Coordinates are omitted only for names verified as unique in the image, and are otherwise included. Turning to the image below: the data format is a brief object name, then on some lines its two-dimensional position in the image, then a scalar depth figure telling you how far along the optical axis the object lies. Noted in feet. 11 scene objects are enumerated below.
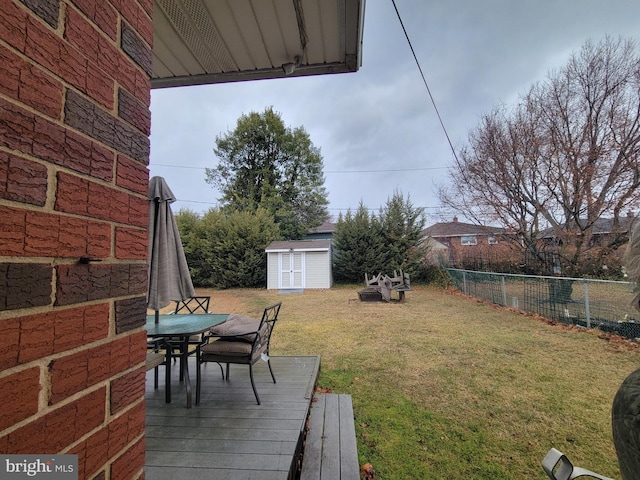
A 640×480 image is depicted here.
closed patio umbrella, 7.98
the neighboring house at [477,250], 36.94
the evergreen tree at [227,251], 49.55
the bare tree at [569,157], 26.45
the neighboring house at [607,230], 26.45
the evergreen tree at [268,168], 72.18
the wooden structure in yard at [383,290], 32.73
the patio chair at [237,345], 9.08
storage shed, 48.34
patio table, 8.41
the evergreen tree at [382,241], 50.16
